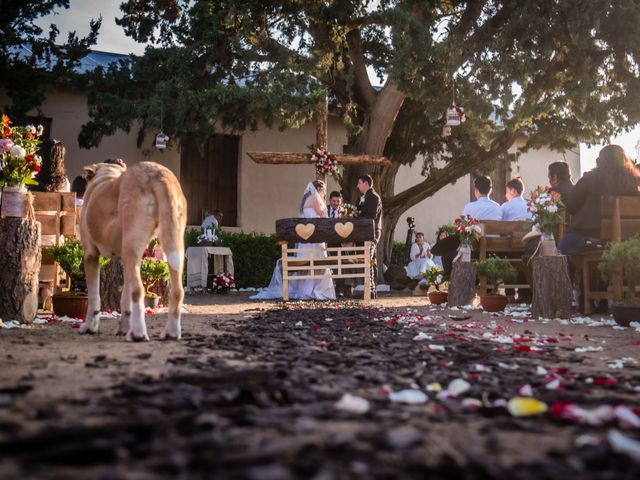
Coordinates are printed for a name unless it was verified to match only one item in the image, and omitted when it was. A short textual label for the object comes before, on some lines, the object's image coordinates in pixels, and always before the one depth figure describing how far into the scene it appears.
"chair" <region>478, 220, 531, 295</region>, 10.79
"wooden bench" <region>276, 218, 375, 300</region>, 12.49
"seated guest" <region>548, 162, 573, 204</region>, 10.32
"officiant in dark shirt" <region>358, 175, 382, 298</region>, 13.99
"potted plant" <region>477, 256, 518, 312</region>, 9.70
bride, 13.48
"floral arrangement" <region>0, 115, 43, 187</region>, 7.29
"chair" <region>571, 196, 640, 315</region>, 8.40
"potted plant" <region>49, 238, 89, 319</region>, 7.70
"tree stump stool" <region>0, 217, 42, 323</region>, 6.77
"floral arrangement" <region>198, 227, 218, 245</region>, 15.83
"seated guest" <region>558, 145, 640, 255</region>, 8.75
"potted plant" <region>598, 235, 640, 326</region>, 6.93
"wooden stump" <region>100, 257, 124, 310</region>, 8.10
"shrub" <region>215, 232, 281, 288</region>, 17.11
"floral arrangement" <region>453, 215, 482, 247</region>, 10.45
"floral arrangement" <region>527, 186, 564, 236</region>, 8.78
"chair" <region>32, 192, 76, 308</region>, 8.81
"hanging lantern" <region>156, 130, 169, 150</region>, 14.38
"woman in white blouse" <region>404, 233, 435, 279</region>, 18.42
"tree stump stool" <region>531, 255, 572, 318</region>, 8.21
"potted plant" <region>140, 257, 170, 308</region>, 8.48
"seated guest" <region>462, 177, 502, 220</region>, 11.92
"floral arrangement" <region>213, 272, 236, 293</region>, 15.57
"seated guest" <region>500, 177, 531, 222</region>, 11.91
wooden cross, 15.07
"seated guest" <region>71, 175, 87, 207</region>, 11.96
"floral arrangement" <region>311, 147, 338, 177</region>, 15.15
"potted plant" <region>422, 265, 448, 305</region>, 12.09
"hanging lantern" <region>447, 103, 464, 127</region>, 13.17
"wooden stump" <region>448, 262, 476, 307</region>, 10.19
